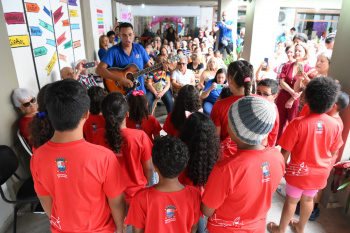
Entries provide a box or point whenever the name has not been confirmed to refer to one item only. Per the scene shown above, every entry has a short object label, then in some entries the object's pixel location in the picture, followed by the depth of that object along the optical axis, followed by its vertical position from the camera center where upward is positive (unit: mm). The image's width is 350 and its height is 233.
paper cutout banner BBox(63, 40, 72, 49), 4018 -146
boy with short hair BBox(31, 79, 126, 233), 1071 -619
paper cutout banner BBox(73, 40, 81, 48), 4510 -149
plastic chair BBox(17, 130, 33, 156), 2270 -1012
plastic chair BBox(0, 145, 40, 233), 2014 -1172
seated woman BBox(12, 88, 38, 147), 2332 -662
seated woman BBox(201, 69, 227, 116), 3221 -753
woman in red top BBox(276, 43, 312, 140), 3107 -648
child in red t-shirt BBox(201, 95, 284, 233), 1051 -639
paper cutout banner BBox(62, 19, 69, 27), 3977 +225
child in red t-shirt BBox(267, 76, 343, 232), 1694 -767
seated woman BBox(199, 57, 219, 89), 4212 -624
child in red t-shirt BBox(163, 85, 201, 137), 2078 -599
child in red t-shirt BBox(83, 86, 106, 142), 2094 -708
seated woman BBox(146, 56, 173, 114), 4031 -876
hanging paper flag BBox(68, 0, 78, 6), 4330 +625
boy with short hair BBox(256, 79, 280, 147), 2391 -514
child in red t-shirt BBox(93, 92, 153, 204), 1548 -709
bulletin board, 2588 -15
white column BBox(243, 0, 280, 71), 4883 +163
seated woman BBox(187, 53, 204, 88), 5086 -633
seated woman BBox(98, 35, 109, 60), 4914 -160
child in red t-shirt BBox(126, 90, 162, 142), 2072 -695
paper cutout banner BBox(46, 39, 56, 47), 3365 -85
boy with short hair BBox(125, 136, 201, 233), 1171 -798
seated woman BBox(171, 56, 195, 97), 4336 -732
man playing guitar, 2785 -229
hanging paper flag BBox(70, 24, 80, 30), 4426 +192
